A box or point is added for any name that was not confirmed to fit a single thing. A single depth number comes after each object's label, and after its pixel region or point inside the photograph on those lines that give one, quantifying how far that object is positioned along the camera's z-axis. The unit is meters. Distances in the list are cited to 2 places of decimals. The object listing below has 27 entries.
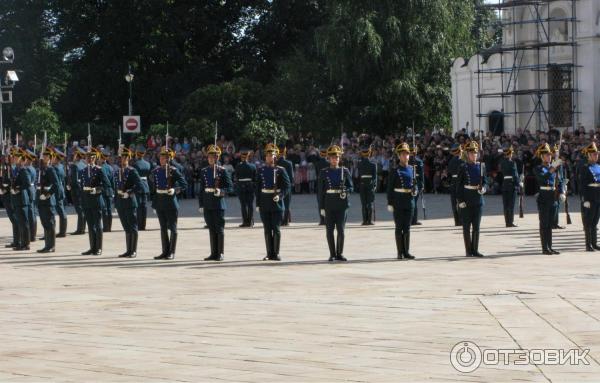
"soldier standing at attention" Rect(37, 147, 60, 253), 24.38
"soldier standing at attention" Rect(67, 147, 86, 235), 27.61
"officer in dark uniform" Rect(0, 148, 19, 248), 25.53
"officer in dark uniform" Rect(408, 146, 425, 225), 26.12
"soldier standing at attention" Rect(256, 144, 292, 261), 21.44
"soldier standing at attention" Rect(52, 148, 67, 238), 25.38
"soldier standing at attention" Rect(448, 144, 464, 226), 27.70
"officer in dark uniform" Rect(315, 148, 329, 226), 29.53
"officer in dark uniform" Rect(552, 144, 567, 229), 23.28
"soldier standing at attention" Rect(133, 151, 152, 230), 26.67
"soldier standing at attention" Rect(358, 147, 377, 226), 29.27
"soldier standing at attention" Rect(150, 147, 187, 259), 22.25
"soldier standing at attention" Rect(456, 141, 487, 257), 21.53
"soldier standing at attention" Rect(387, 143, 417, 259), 21.36
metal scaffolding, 47.25
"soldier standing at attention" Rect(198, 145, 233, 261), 21.66
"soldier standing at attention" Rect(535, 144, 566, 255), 21.86
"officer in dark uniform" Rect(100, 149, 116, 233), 24.86
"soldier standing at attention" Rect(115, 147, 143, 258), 22.84
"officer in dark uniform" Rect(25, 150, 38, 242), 25.17
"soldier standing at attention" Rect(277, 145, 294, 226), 26.94
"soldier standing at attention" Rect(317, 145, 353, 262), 21.23
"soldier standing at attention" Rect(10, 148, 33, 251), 25.00
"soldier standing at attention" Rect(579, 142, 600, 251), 22.25
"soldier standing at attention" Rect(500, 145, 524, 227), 27.97
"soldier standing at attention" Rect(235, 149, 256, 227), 29.05
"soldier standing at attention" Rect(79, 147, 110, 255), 23.47
